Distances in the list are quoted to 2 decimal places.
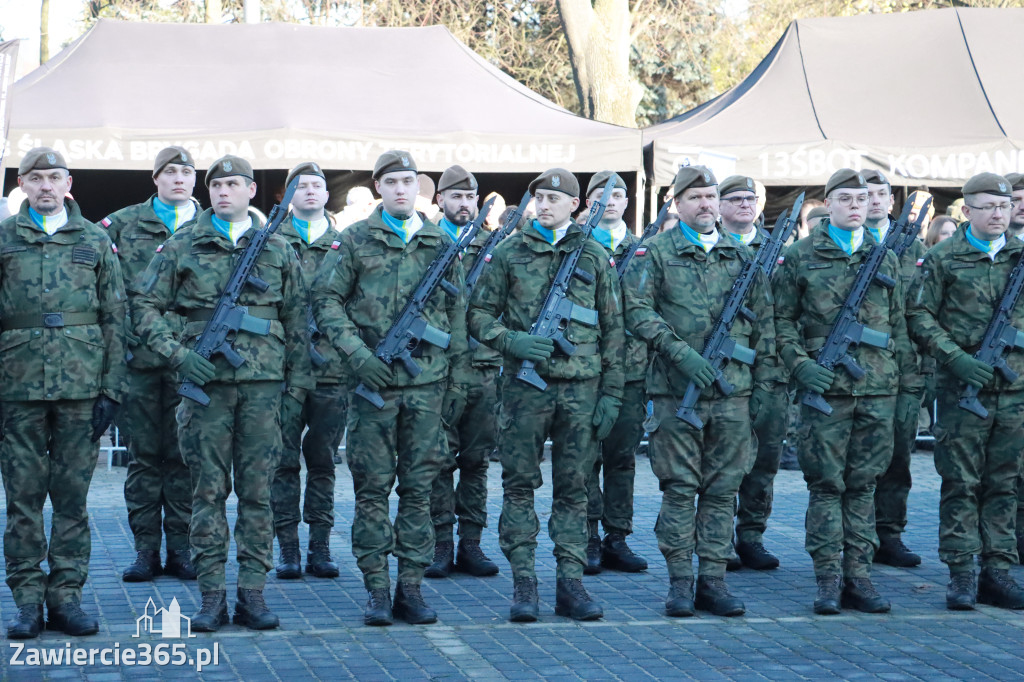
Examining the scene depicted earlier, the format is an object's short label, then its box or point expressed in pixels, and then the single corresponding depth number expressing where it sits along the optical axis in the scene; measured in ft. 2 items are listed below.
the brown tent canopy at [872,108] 49.37
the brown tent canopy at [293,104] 48.06
